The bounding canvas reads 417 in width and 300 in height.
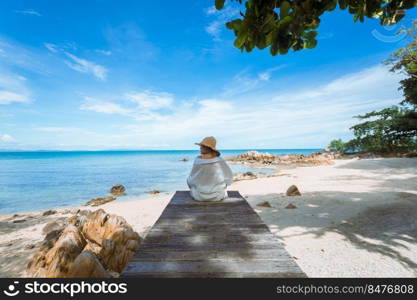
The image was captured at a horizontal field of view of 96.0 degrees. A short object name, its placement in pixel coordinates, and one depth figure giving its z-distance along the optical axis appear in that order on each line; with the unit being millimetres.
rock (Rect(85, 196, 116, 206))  11484
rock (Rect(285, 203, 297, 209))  7142
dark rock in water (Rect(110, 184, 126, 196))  14859
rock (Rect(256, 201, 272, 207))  7624
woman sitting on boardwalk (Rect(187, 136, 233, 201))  4301
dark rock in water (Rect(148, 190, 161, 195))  14213
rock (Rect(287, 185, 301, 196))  8977
